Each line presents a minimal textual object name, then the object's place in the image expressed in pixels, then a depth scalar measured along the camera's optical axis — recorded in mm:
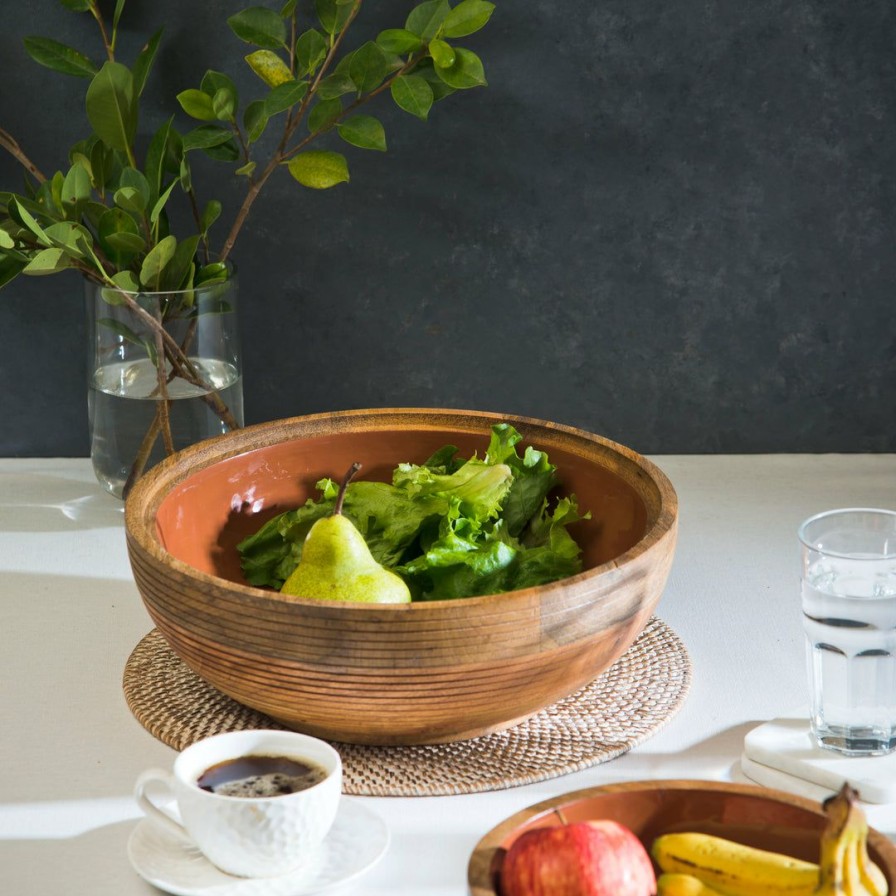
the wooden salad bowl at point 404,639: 1642
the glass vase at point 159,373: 2097
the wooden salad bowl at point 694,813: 1555
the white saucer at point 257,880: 1593
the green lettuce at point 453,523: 1805
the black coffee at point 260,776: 1596
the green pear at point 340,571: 1727
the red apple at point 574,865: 1516
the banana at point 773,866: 1484
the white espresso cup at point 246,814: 1571
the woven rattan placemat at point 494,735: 1711
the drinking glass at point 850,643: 1692
